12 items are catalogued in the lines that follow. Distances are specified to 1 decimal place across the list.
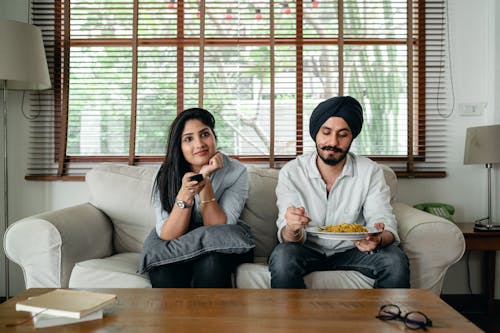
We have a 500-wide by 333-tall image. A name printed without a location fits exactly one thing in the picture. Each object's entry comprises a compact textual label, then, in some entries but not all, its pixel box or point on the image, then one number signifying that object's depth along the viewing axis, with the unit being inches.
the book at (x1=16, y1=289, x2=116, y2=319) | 51.2
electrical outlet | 124.5
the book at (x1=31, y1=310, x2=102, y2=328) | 50.3
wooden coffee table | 49.8
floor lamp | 108.2
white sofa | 84.2
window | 126.3
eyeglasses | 49.5
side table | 106.8
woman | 81.4
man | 83.2
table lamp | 109.7
